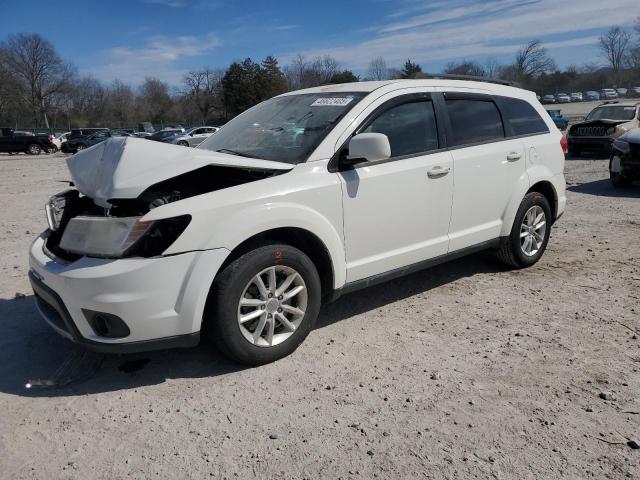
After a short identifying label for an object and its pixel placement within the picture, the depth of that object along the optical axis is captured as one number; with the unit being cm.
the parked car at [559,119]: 2930
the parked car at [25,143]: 3231
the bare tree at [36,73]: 7700
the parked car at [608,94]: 8525
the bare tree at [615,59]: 10925
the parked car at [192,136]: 2988
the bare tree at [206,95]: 8462
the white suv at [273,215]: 296
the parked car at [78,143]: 3403
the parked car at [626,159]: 961
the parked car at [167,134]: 3333
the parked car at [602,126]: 1500
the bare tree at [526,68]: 9356
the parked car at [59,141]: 3674
